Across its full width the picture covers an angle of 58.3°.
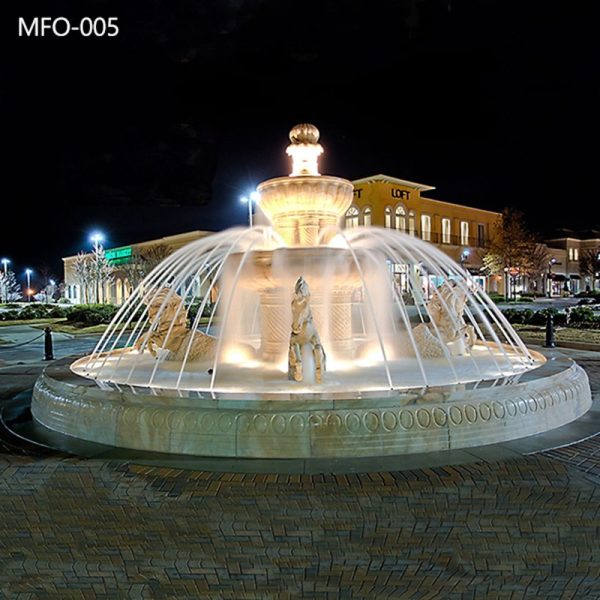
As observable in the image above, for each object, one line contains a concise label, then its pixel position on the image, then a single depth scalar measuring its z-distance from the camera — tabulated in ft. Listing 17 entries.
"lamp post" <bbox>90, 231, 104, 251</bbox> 180.47
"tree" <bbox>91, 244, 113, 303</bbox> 181.70
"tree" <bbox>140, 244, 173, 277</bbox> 182.41
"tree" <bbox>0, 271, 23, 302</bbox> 239.46
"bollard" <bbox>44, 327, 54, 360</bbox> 55.47
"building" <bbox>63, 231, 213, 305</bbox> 187.21
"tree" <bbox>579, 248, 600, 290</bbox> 258.78
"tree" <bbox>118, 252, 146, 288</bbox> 182.16
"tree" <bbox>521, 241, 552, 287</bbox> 211.82
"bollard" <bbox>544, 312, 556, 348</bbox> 57.77
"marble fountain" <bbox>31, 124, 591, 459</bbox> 20.18
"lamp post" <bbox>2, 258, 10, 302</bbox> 241.22
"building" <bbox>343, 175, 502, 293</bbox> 183.93
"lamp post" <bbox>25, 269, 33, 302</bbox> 297.53
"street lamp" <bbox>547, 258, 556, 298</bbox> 242.66
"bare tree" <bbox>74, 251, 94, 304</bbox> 199.00
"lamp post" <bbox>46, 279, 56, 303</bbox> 289.74
